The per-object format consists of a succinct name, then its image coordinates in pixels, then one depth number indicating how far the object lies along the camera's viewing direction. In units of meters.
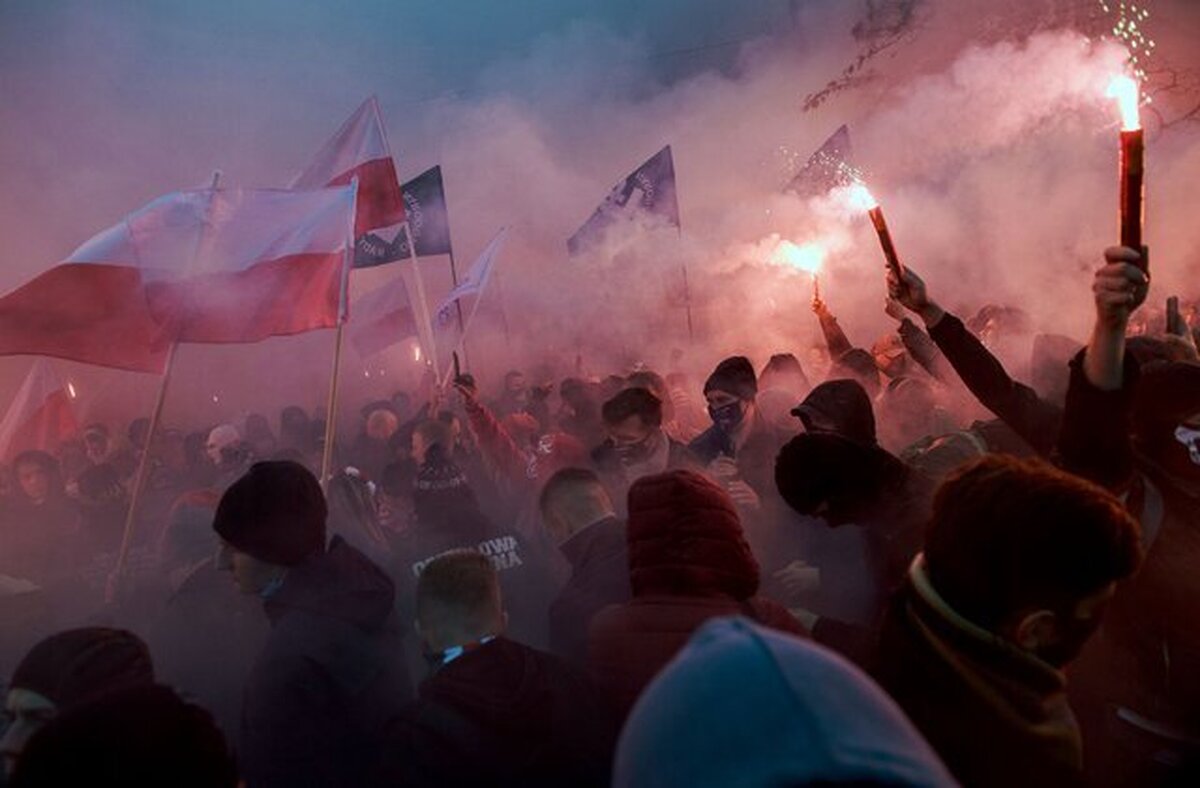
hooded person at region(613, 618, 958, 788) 0.74
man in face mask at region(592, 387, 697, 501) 3.74
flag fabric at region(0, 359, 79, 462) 6.55
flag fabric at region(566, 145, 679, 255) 8.09
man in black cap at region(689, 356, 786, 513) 3.86
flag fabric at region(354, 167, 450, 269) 7.95
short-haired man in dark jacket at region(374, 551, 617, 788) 1.66
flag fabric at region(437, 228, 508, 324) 6.32
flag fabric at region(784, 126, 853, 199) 6.89
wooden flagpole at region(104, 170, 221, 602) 3.38
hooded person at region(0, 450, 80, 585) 5.13
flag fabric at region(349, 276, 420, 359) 8.04
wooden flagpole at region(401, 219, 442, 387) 5.53
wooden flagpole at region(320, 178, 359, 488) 3.57
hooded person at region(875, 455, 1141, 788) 1.26
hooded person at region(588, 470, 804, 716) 1.85
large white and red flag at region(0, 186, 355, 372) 4.07
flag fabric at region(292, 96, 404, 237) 5.66
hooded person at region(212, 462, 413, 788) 2.02
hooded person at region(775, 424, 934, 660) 2.17
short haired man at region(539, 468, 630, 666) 2.44
